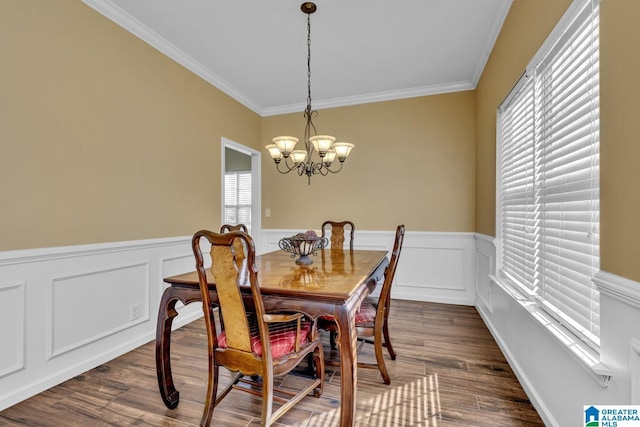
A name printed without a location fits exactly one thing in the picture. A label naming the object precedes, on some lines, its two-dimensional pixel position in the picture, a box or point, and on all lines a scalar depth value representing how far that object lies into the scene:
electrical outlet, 2.67
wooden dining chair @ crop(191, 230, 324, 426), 1.42
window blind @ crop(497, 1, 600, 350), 1.29
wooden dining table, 1.48
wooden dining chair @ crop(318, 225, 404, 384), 2.04
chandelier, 2.42
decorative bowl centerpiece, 2.29
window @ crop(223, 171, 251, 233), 5.73
